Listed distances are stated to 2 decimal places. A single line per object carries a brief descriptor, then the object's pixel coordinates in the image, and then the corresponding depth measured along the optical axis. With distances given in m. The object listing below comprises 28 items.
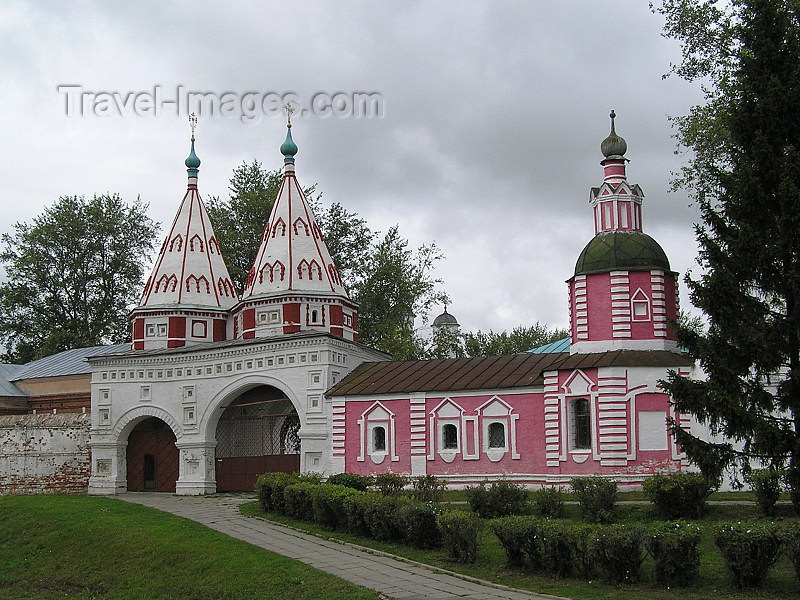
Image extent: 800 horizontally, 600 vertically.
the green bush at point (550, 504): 16.28
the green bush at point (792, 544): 10.38
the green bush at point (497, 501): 16.38
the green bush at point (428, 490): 17.66
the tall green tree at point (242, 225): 39.47
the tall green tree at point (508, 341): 53.62
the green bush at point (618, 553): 10.98
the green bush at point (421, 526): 13.80
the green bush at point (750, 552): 10.48
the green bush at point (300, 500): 17.50
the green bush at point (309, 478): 18.98
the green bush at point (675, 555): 10.77
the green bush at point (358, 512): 15.23
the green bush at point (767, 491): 15.37
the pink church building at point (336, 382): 21.38
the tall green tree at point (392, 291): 38.12
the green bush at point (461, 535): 12.65
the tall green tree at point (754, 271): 12.99
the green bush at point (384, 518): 14.46
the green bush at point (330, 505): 16.11
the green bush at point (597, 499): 15.84
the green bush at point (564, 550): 11.40
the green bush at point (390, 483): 18.20
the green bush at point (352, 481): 19.28
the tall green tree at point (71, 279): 42.50
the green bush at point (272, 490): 18.78
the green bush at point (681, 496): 15.98
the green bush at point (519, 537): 11.85
